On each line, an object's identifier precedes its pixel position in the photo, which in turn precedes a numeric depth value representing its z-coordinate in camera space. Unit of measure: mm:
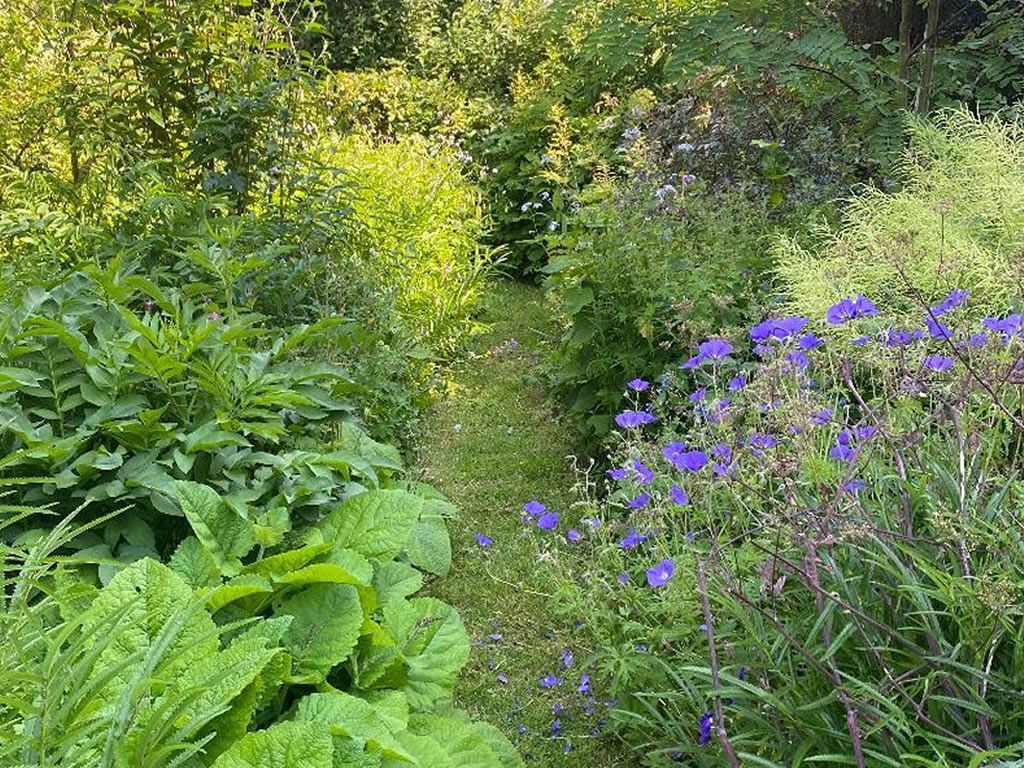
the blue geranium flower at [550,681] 2725
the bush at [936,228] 2977
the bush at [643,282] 4086
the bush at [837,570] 1664
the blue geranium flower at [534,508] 2777
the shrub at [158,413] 2143
